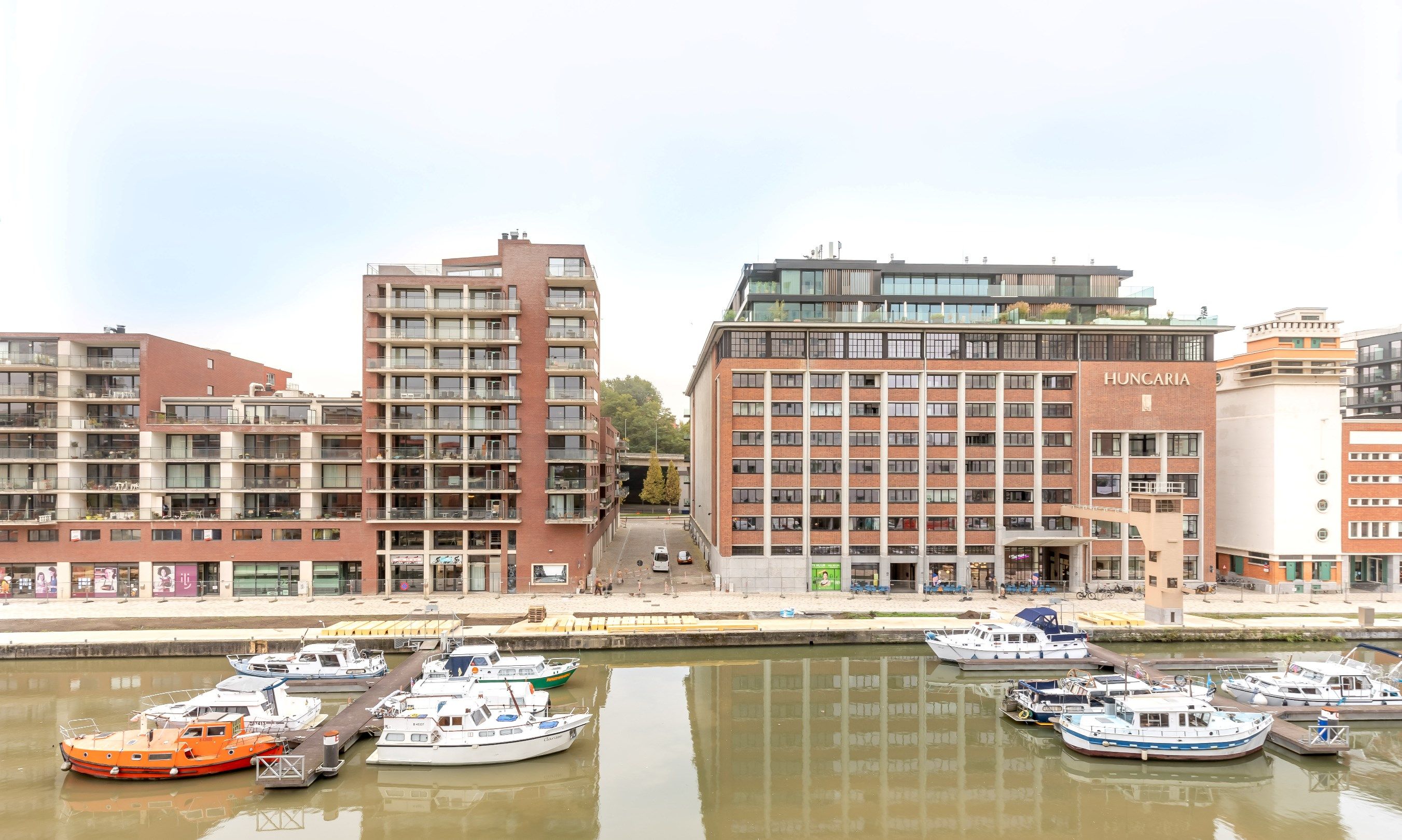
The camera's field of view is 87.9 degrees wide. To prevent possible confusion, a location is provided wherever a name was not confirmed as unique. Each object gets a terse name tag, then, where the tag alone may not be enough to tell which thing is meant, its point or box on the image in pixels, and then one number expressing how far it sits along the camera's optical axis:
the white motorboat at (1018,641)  37.62
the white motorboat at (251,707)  26.70
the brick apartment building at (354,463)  49.69
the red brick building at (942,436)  52.78
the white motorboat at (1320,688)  31.39
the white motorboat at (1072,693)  30.27
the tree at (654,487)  112.00
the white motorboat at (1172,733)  27.41
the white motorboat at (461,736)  26.11
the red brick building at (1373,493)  54.41
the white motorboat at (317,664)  33.53
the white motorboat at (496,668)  32.47
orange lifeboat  25.02
